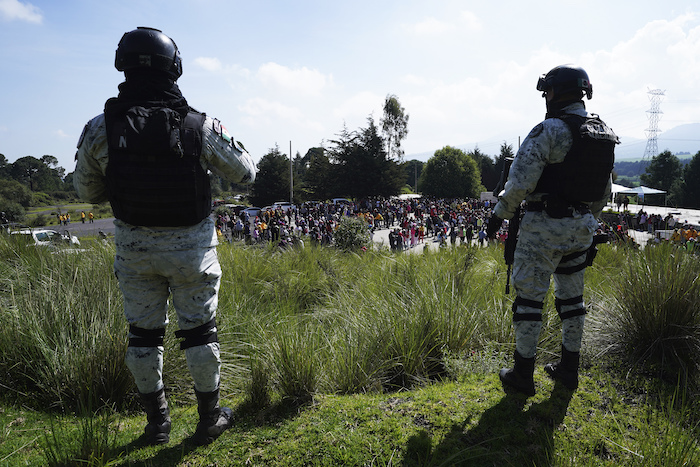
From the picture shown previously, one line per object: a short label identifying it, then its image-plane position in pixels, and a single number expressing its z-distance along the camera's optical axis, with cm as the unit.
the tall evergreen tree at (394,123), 5075
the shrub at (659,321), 239
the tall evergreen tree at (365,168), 4100
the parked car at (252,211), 3467
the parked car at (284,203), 3767
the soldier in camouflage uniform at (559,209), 204
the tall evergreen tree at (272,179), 4128
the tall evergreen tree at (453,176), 5034
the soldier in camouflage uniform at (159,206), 171
